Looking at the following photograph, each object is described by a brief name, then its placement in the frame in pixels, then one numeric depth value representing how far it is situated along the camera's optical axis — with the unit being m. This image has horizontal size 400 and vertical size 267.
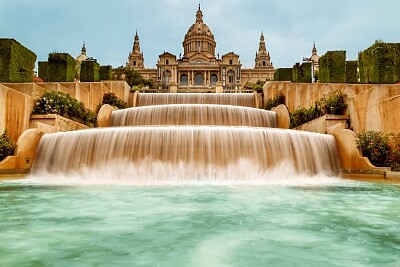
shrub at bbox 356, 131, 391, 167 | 11.38
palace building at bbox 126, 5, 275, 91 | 107.19
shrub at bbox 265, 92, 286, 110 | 22.39
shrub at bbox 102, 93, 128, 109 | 23.19
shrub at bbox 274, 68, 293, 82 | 29.52
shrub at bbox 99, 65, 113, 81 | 31.22
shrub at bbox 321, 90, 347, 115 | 15.31
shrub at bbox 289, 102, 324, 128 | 16.63
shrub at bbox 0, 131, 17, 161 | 11.63
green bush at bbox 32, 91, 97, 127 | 14.87
